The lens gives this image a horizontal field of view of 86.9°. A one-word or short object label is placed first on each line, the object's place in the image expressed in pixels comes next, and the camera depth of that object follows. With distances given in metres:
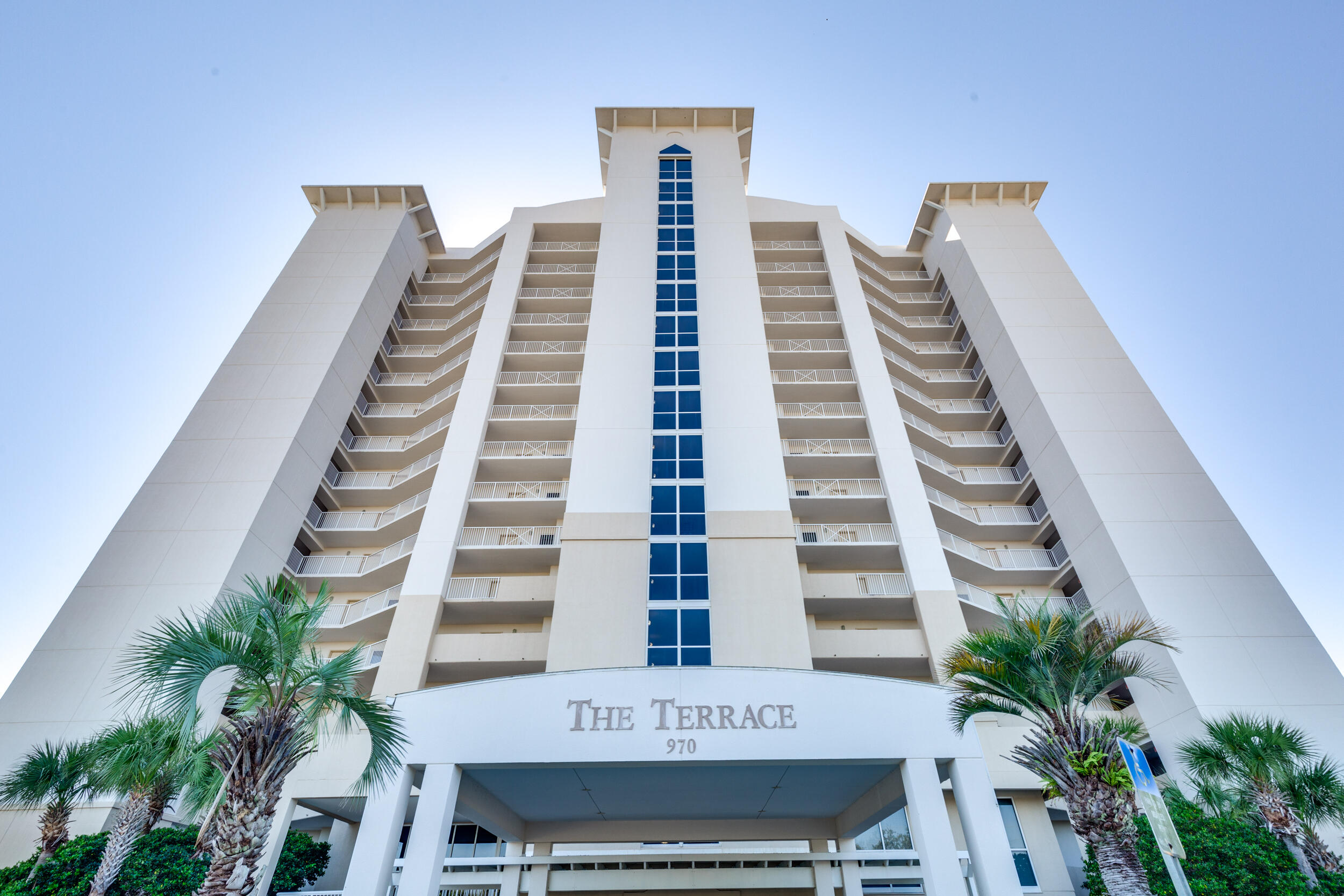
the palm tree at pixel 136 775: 14.35
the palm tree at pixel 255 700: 10.09
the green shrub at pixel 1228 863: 14.02
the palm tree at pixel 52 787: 16.61
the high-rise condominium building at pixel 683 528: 13.03
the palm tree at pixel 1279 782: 15.23
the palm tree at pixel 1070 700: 11.35
